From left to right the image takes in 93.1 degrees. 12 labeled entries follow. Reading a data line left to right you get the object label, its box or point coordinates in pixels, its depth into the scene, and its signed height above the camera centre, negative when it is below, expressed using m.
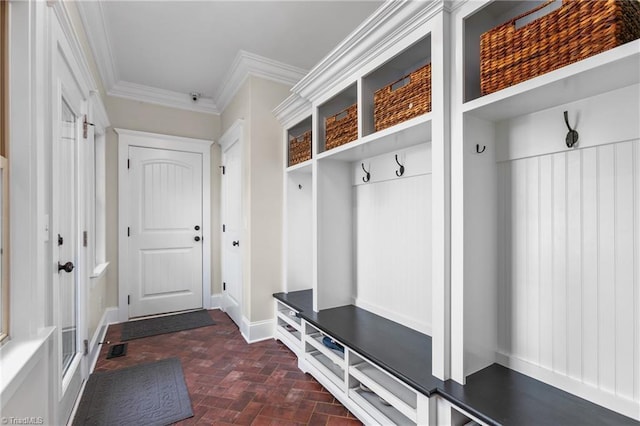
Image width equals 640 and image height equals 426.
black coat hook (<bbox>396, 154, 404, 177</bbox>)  2.02 +0.28
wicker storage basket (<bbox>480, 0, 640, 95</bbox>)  0.98 +0.63
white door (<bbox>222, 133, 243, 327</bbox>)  3.28 -0.21
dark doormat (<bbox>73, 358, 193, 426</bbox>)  1.84 -1.24
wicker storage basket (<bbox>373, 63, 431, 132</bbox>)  1.53 +0.61
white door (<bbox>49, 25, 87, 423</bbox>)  1.58 -0.12
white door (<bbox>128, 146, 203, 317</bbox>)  3.59 -0.22
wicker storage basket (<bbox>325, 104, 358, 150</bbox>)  2.01 +0.60
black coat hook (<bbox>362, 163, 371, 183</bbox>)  2.30 +0.27
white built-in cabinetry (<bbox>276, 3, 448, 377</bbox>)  1.43 +0.16
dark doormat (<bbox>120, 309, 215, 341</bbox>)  3.13 -1.23
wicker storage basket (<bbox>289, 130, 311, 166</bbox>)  2.70 +0.61
